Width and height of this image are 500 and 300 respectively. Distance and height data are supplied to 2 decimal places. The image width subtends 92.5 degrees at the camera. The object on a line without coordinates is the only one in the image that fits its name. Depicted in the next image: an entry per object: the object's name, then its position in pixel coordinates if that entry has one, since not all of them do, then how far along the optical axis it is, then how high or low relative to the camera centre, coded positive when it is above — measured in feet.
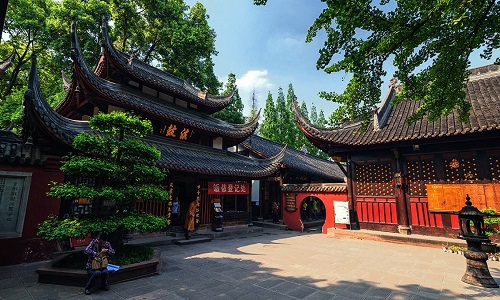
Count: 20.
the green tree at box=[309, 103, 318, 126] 121.27 +40.64
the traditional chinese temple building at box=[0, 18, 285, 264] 20.04 +6.10
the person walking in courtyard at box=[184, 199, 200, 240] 32.07 -3.14
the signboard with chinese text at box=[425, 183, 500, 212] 25.76 +0.19
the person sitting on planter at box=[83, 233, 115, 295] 14.03 -4.36
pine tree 15.56 +1.26
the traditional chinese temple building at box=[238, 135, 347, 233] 40.39 +2.11
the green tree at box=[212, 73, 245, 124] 75.25 +26.89
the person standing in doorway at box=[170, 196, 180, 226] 33.94 -2.54
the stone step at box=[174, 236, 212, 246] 29.14 -5.76
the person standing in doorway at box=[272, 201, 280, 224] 50.38 -3.53
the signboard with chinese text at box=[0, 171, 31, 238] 19.65 -0.77
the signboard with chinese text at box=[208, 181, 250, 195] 37.35 +1.08
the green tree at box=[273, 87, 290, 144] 98.53 +30.88
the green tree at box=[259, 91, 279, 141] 98.32 +30.63
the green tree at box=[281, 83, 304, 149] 99.09 +27.16
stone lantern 15.25 -3.57
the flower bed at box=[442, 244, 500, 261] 21.98 -5.30
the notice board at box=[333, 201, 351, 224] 35.88 -2.35
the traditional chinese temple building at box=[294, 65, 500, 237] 26.96 +4.61
